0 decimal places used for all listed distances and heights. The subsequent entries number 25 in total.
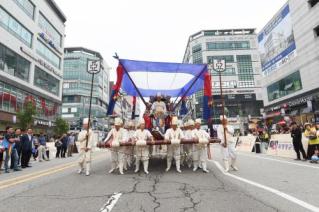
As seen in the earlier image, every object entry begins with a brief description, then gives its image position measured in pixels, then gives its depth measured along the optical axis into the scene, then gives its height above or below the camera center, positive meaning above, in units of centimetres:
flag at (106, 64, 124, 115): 1151 +229
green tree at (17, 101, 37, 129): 3269 +276
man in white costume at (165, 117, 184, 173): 912 -7
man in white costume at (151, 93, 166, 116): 1174 +136
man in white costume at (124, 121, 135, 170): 976 -48
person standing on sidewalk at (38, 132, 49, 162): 1815 -74
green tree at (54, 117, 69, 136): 4847 +187
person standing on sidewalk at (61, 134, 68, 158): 2161 -64
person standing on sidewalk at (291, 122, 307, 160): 1272 -23
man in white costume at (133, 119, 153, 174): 905 -37
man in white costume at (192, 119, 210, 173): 901 -45
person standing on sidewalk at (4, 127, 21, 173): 1137 -43
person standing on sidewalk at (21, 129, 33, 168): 1288 -54
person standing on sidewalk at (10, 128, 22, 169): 1188 -50
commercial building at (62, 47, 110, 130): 8362 +1611
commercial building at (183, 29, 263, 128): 7856 +2276
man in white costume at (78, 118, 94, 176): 922 -39
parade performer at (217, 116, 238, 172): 912 -34
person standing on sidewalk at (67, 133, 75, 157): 2279 -59
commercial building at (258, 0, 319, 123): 3600 +1200
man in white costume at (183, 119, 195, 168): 993 -4
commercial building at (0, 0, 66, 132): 3475 +1307
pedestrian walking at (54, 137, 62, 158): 2145 -78
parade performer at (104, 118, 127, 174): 920 -15
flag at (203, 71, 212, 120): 1202 +175
